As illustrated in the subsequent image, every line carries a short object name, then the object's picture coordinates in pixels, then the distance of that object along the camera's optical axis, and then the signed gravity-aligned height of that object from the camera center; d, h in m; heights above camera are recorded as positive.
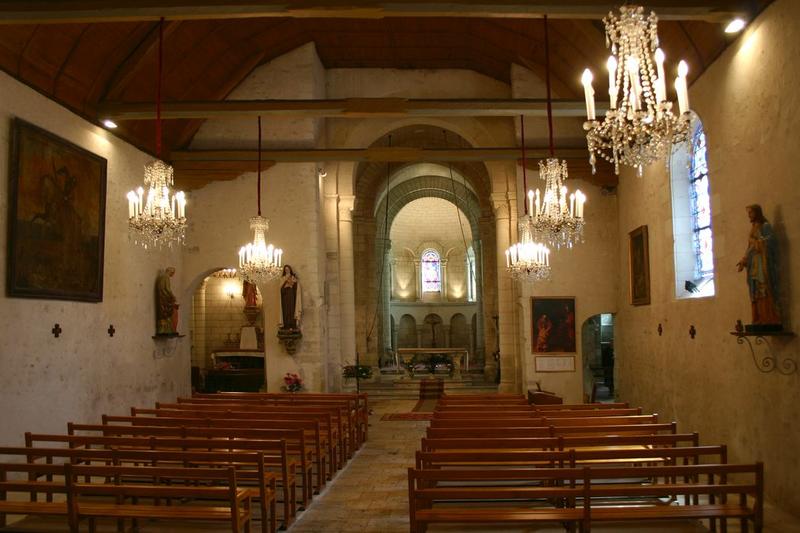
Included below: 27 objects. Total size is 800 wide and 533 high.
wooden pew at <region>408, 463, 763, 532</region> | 4.71 -1.25
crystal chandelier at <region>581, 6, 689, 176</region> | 4.86 +1.59
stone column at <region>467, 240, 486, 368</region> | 23.55 +0.42
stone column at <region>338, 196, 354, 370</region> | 16.97 +1.32
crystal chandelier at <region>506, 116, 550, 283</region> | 10.71 +1.12
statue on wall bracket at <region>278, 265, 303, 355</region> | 13.75 +0.42
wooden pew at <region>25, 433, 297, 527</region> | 6.33 -1.12
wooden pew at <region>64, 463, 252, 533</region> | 4.95 -1.25
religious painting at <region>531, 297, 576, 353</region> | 14.27 +0.02
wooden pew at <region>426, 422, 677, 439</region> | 6.88 -1.14
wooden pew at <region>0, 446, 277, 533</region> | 5.81 -1.12
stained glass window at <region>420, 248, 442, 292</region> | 29.53 +2.57
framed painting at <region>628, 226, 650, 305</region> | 12.02 +1.11
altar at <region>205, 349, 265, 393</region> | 17.36 -1.25
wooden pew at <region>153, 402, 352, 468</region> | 8.46 -1.14
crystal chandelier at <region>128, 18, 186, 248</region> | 7.82 +1.50
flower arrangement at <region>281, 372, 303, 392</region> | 13.84 -1.12
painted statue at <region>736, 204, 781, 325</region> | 6.94 +0.57
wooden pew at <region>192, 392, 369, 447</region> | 10.80 -1.15
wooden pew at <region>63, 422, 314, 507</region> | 6.39 -1.14
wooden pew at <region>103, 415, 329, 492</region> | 7.08 -1.12
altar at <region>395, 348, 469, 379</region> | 19.91 -0.94
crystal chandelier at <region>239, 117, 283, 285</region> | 11.29 +1.26
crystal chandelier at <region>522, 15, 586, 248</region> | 8.25 +1.45
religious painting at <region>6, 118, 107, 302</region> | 8.59 +1.70
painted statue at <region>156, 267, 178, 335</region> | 12.70 +0.50
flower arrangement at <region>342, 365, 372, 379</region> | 14.98 -1.00
